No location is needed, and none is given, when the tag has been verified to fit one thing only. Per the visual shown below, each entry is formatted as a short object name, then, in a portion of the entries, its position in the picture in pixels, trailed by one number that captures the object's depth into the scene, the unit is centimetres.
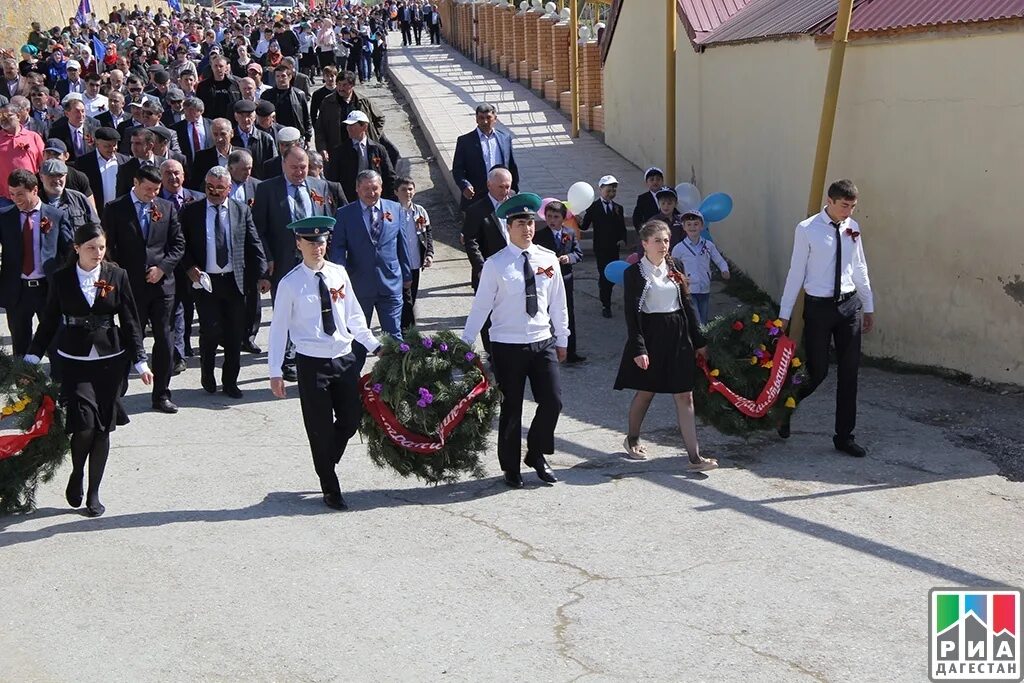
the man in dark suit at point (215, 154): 1270
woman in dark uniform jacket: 792
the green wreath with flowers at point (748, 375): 885
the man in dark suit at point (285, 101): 1716
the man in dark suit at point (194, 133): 1450
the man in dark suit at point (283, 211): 1113
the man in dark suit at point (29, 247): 1027
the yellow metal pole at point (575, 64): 2225
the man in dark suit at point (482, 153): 1341
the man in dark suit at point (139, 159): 1207
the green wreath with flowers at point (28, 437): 785
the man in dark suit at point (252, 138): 1394
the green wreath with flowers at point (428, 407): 812
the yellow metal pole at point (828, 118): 1002
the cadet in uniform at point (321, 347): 787
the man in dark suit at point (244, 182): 1139
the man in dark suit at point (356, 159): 1352
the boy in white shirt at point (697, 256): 1105
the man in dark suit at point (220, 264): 1071
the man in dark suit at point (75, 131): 1481
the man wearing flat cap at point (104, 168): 1283
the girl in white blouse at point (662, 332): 847
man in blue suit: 1053
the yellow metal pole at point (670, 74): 1581
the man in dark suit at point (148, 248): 1038
